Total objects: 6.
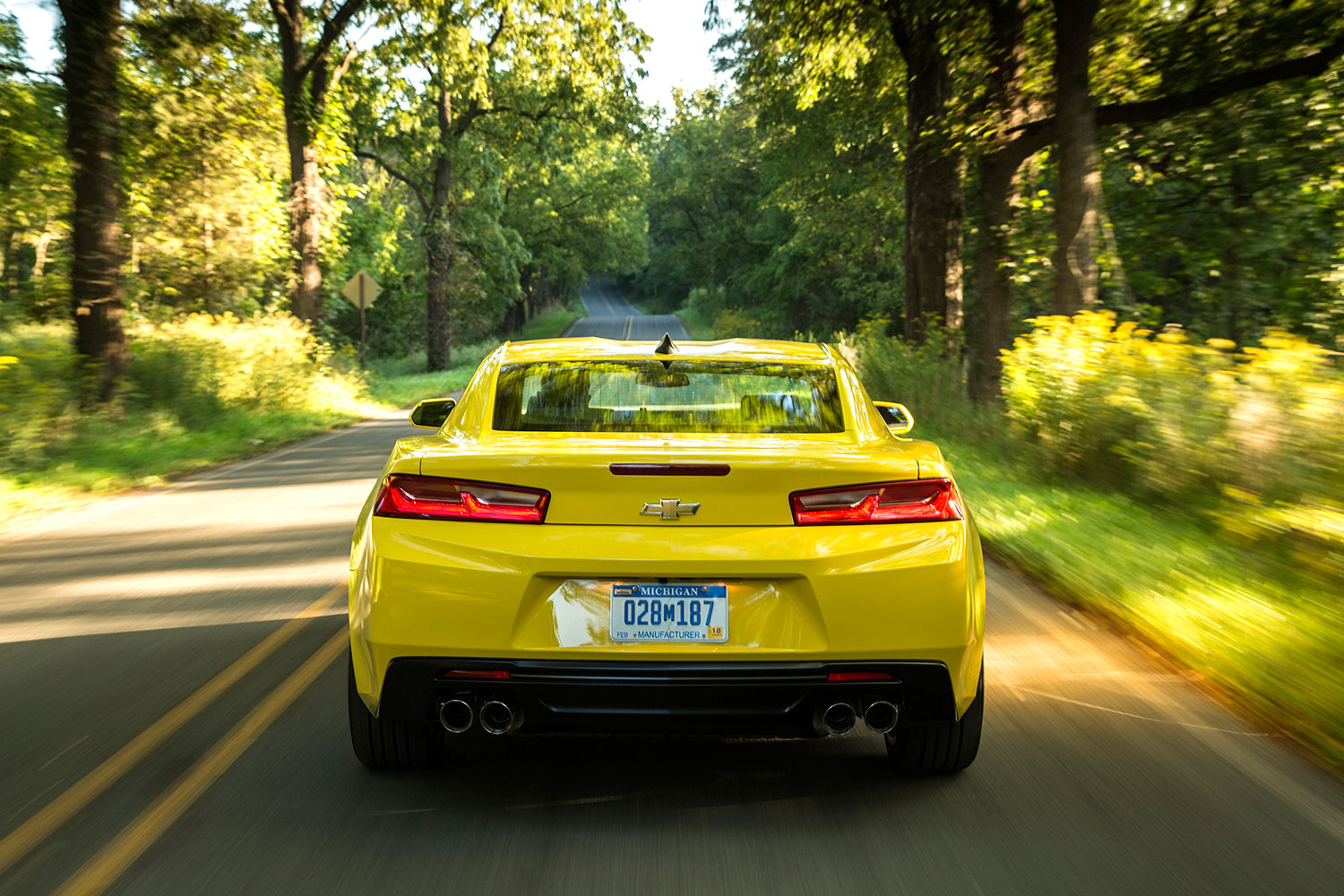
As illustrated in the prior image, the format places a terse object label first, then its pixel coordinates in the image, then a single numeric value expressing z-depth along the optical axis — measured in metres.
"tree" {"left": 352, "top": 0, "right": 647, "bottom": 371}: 29.70
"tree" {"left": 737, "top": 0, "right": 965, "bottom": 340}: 19.05
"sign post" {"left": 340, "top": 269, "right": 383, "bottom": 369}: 29.98
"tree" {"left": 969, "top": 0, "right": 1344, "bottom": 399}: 13.93
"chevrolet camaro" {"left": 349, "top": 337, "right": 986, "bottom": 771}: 3.46
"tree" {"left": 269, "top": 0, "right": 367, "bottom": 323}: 26.86
